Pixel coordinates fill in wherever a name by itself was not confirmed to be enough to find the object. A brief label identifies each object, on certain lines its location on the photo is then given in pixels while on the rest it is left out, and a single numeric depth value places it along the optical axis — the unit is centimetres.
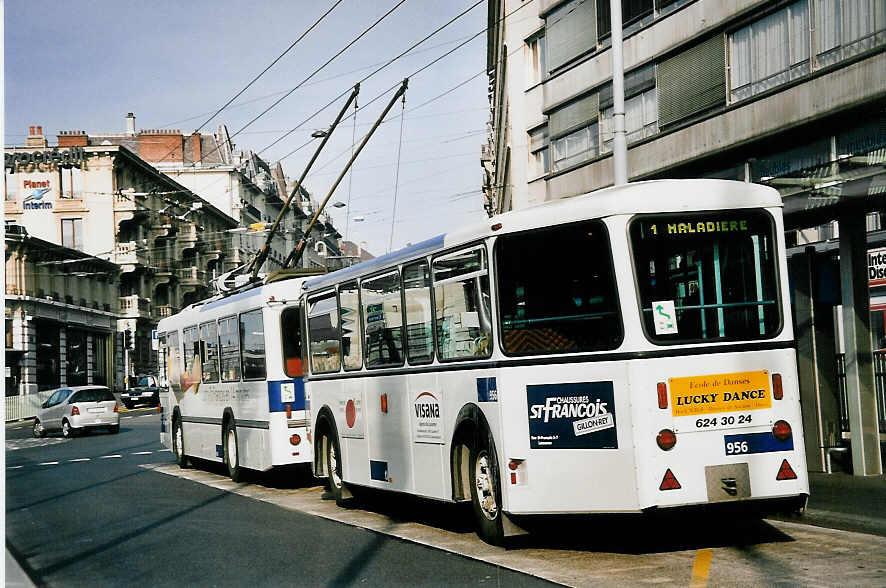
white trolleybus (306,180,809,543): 916
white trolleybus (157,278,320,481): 1697
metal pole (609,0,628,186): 1648
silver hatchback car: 3872
